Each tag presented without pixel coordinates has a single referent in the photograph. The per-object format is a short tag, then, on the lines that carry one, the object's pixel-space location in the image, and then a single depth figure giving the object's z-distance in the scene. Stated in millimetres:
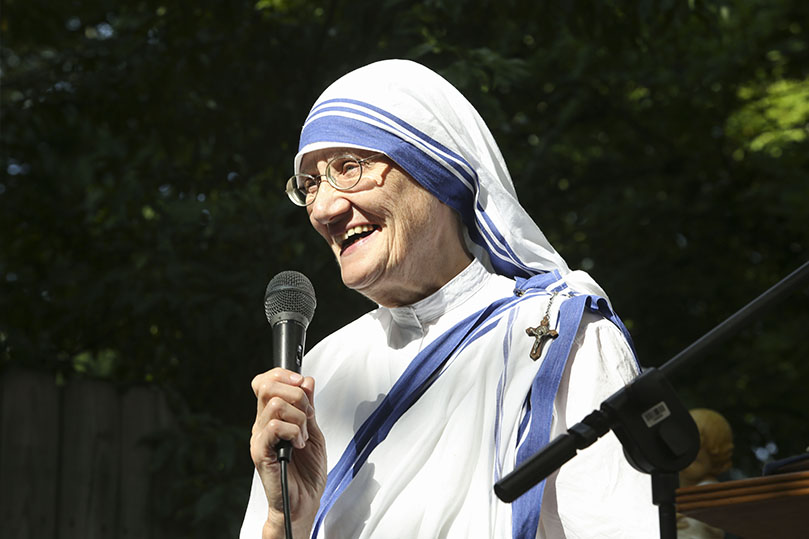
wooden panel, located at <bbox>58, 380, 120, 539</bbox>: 11000
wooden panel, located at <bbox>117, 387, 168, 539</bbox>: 11203
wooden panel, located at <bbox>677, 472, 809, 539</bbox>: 3680
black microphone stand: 3486
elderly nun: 4484
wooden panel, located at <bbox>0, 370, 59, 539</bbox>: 10766
